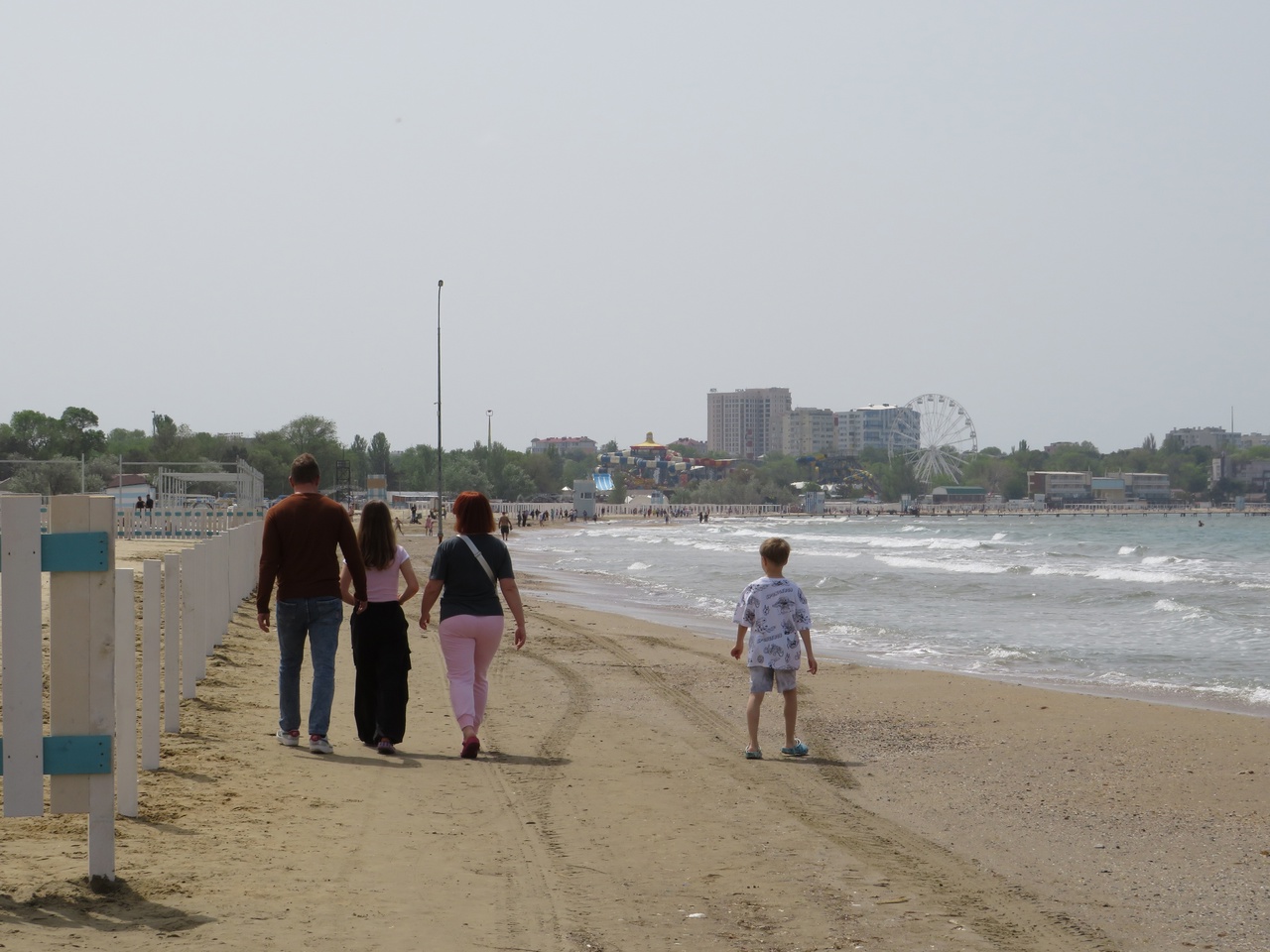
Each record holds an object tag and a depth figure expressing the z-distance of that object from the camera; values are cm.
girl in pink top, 1545
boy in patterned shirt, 1622
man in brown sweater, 1455
